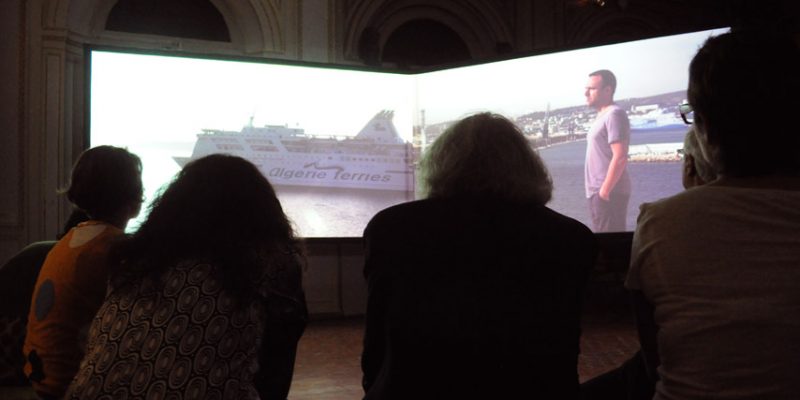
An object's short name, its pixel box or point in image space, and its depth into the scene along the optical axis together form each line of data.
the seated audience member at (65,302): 2.02
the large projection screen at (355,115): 5.60
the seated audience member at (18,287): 2.60
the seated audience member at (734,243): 1.24
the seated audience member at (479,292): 1.62
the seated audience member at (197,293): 1.65
